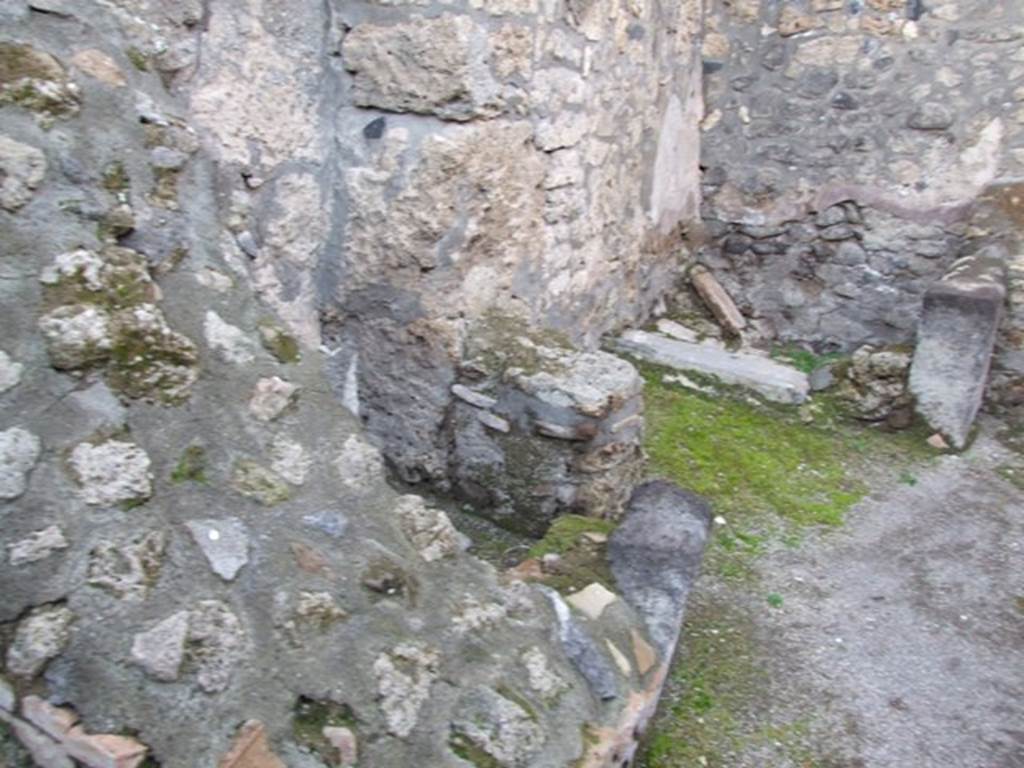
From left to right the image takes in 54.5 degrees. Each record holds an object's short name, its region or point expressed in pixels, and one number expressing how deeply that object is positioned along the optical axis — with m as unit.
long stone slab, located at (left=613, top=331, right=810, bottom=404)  4.31
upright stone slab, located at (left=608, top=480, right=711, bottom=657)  2.22
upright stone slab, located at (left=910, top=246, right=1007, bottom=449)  3.84
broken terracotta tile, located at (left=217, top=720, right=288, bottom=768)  1.52
